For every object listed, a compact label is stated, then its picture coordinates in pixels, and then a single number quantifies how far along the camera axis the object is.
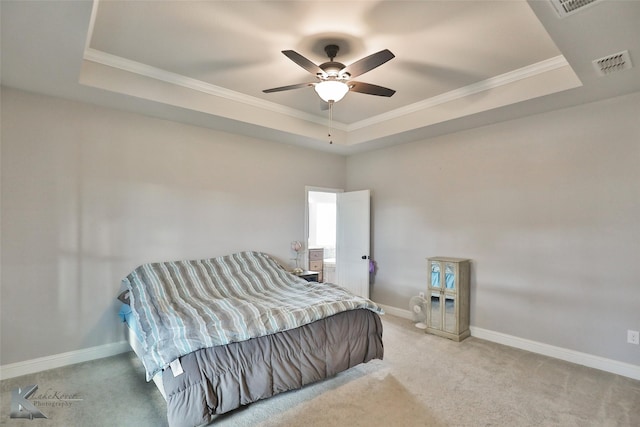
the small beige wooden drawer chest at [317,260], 5.74
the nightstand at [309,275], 4.65
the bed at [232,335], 2.15
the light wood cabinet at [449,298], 3.84
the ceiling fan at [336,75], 2.35
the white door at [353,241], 5.14
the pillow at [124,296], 3.22
